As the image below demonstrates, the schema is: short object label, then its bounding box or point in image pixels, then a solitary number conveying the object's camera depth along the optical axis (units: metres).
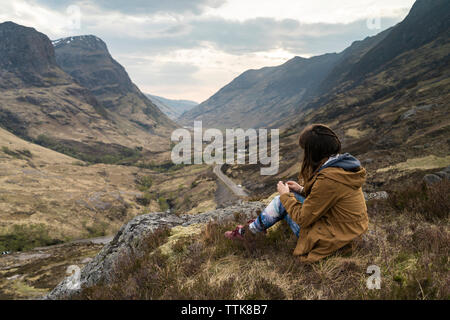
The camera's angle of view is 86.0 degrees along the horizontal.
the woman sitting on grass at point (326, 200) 3.52
